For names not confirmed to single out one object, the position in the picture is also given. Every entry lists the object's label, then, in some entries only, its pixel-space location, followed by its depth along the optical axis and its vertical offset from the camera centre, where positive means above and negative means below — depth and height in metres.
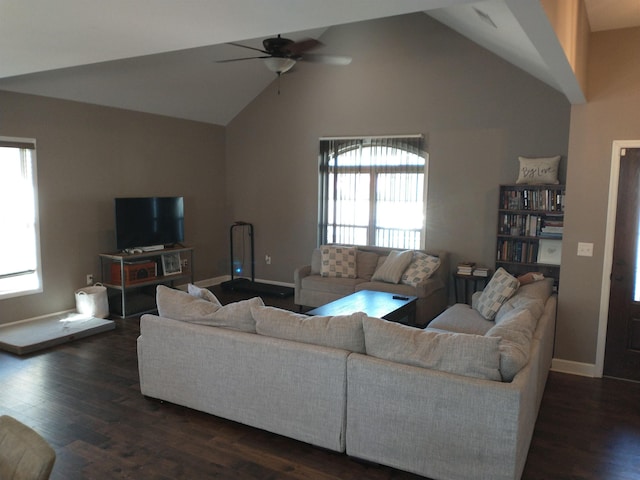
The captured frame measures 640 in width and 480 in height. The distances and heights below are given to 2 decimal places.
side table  6.24 -1.13
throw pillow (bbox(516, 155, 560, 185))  5.52 +0.34
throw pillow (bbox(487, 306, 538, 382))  2.63 -0.82
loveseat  5.89 -1.04
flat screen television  6.25 -0.34
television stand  6.20 -1.05
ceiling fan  4.79 +1.46
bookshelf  5.52 -0.32
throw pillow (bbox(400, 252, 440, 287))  5.95 -0.86
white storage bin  5.85 -1.26
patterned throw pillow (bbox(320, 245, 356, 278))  6.52 -0.85
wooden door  4.14 -0.70
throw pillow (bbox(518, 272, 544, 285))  4.63 -0.73
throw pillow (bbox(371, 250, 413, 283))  6.09 -0.86
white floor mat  4.86 -1.45
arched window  6.69 +0.10
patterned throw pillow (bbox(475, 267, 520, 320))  4.39 -0.84
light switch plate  4.34 -0.43
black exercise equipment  7.40 -1.36
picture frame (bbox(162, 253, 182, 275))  6.77 -0.94
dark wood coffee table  4.67 -1.07
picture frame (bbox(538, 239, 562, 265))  5.55 -0.58
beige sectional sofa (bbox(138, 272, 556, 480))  2.61 -1.08
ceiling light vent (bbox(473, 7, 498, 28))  3.79 +1.46
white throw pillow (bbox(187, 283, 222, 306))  3.79 -0.76
